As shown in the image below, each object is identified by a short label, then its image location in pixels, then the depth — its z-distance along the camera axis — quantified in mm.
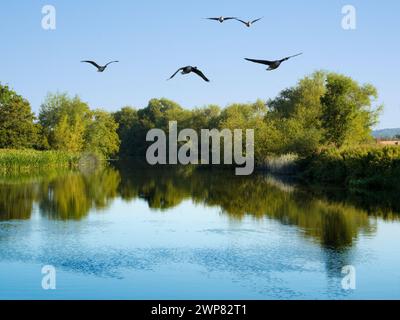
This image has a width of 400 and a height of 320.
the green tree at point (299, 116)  43969
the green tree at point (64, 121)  68312
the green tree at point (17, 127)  60625
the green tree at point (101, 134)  74688
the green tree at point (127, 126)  100312
